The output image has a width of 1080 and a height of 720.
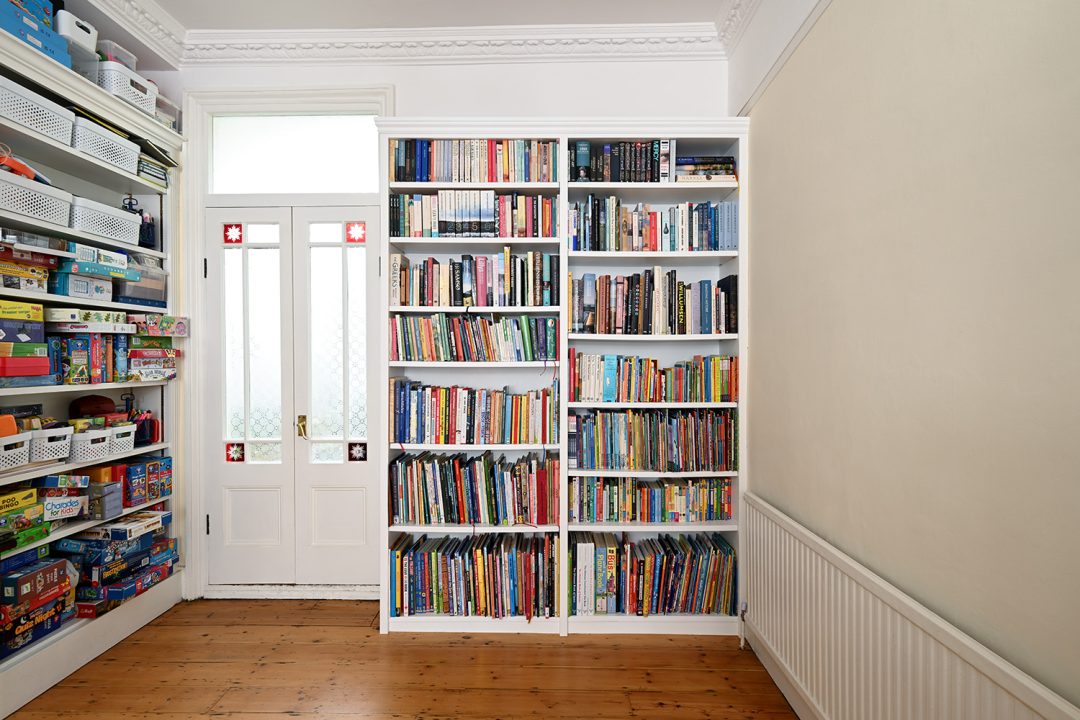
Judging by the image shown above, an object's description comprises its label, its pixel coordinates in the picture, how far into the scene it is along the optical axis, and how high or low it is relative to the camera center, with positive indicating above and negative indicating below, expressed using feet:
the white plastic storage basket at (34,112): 6.67 +3.23
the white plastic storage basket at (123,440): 8.32 -1.24
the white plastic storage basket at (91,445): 7.73 -1.24
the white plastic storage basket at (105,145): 7.71 +3.22
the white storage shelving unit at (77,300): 6.84 +0.84
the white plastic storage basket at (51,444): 7.13 -1.13
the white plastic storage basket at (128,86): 8.25 +4.33
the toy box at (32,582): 6.64 -2.82
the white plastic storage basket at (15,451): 6.61 -1.14
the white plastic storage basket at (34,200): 6.60 +2.07
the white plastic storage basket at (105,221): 7.66 +2.10
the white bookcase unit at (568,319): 8.43 +0.67
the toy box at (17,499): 6.65 -1.75
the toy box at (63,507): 7.26 -2.02
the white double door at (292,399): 9.95 -0.71
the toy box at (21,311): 6.64 +0.62
